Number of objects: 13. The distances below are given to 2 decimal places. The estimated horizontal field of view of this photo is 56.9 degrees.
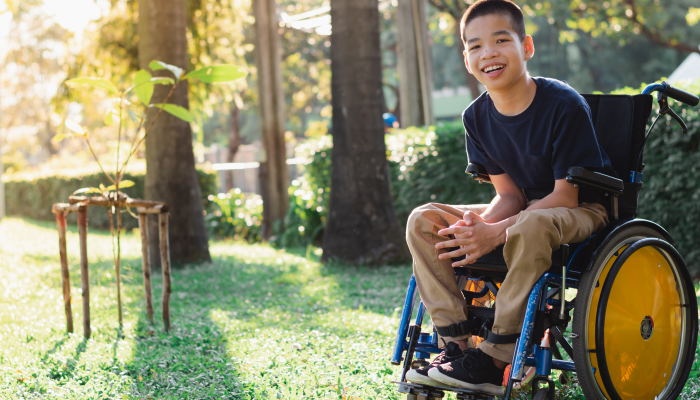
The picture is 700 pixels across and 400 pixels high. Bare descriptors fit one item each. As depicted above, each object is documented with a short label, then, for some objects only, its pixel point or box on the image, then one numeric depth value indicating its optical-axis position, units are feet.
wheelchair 8.17
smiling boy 8.17
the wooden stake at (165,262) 13.83
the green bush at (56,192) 45.19
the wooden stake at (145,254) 13.96
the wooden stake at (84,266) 12.97
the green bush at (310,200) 31.19
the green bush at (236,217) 37.47
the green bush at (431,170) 24.68
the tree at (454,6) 59.82
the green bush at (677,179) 18.28
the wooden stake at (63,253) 13.25
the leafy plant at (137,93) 12.09
